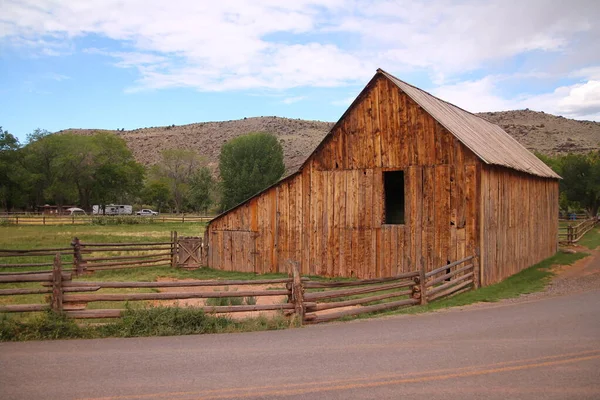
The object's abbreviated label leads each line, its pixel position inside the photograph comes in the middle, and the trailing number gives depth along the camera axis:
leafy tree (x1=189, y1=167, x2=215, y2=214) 76.66
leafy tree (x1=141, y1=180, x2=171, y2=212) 85.81
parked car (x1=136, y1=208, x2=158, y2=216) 74.98
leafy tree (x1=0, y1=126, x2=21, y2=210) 69.31
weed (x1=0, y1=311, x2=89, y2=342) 8.73
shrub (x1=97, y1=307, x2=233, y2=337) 9.33
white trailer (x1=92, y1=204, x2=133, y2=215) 73.66
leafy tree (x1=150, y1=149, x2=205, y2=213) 87.06
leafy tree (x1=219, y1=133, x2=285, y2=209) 65.50
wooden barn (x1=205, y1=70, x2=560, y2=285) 16.94
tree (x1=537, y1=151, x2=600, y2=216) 56.88
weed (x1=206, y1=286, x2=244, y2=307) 11.85
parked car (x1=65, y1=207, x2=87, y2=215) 69.34
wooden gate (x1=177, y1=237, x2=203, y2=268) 23.83
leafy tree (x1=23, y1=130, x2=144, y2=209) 71.75
